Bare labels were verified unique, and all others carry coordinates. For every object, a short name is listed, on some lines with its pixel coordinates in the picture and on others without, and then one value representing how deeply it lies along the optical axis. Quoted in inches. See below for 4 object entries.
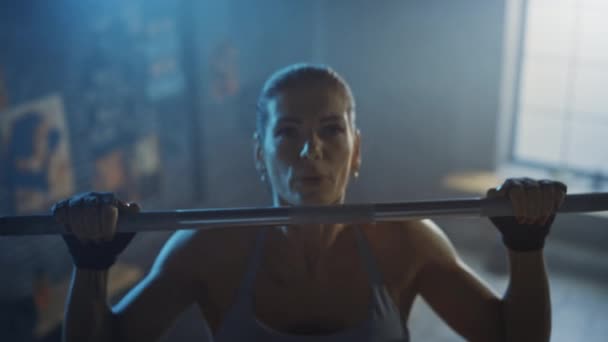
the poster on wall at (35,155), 113.3
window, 150.5
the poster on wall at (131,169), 133.2
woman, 48.8
